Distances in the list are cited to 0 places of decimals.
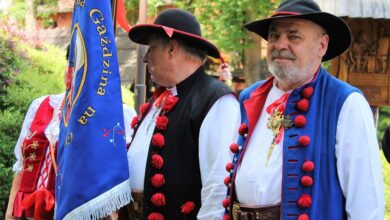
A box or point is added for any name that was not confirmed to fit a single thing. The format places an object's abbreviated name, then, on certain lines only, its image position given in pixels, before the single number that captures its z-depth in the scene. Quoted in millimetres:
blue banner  3426
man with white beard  2848
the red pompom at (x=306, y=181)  2900
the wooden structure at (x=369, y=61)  6191
